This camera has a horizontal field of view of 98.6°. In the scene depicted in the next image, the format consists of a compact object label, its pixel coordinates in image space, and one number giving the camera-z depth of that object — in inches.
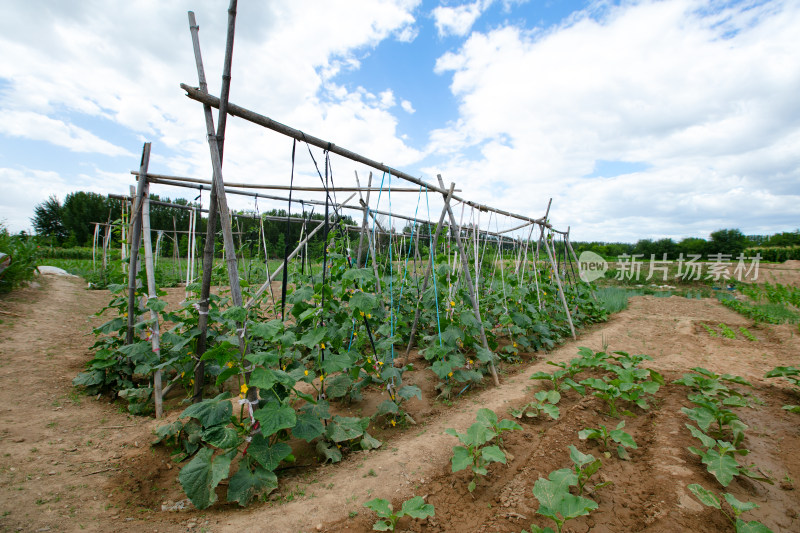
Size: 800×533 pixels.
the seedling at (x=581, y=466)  79.1
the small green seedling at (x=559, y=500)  63.5
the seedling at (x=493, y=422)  93.7
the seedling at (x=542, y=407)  114.8
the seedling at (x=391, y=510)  66.2
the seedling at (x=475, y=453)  80.0
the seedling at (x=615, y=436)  93.6
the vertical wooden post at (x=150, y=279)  113.7
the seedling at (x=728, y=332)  242.5
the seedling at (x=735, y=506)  64.3
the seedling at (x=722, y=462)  81.7
